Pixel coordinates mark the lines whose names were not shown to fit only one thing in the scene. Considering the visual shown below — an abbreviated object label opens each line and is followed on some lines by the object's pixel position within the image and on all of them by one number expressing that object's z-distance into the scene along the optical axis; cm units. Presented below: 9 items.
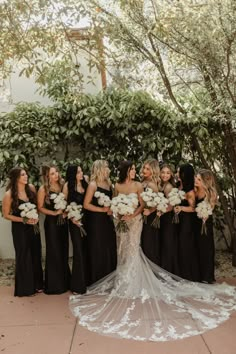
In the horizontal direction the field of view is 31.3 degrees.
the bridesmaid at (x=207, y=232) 632
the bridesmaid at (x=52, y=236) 626
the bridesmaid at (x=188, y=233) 638
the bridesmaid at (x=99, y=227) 623
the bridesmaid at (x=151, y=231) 634
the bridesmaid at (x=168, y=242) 635
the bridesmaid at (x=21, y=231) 617
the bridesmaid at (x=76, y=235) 612
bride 491
